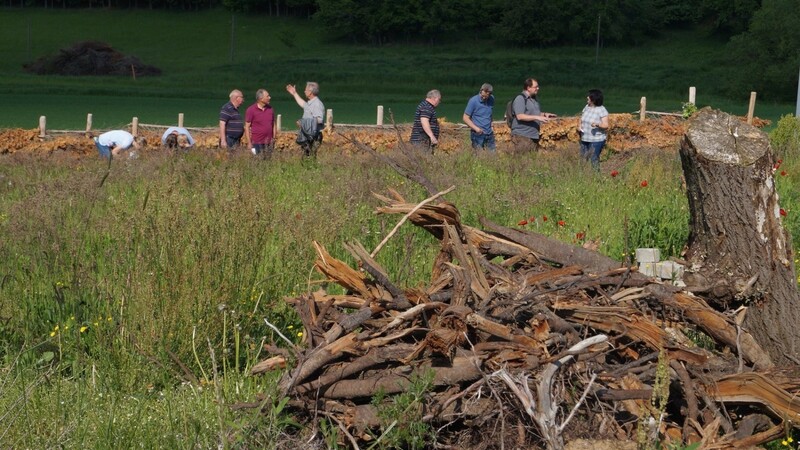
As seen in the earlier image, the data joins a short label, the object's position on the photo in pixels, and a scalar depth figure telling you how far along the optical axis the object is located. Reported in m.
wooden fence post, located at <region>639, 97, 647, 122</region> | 30.86
